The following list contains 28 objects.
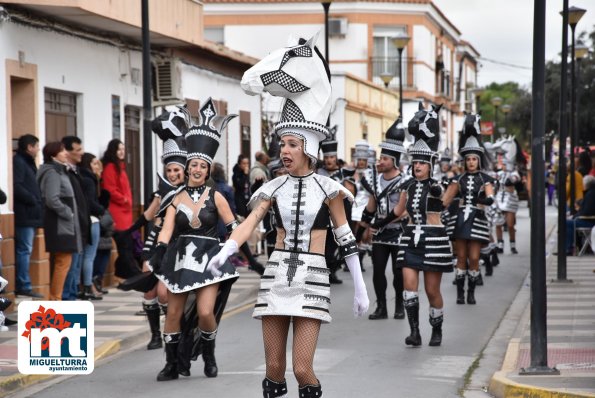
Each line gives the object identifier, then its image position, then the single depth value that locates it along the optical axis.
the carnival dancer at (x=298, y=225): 7.56
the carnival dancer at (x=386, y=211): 13.69
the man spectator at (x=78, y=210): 15.30
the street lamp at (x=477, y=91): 57.53
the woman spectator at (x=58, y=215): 14.73
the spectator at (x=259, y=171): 21.55
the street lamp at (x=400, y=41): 33.09
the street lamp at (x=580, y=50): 30.60
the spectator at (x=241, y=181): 22.62
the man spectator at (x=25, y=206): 14.49
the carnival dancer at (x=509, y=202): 25.52
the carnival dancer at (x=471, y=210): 16.02
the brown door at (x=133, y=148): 20.84
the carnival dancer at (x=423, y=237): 12.04
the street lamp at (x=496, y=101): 60.06
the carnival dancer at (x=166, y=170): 11.36
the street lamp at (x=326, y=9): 23.28
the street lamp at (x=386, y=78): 36.28
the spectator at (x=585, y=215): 23.50
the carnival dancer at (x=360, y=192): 18.22
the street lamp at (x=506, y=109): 65.00
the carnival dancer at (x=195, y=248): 10.09
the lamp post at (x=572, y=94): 24.08
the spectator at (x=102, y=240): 16.95
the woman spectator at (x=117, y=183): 17.69
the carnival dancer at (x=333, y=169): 17.09
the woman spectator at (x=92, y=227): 16.16
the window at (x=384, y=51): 56.22
